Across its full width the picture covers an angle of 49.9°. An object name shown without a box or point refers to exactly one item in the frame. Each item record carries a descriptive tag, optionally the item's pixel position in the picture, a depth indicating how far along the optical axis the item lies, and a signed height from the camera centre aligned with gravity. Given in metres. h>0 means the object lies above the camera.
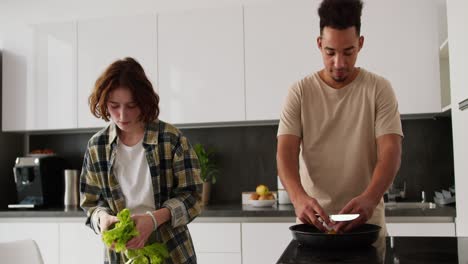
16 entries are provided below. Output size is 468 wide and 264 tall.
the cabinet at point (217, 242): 2.92 -0.56
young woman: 1.65 -0.06
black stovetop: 1.16 -0.27
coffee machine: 3.48 -0.22
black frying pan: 1.26 -0.24
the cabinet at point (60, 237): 3.12 -0.55
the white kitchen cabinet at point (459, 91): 2.06 +0.22
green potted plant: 3.43 -0.15
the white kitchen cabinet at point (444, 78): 2.97 +0.38
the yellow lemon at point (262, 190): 3.20 -0.29
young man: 1.62 +0.05
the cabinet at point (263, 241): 2.86 -0.55
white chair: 1.76 -0.36
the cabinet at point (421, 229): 2.69 -0.47
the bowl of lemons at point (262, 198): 3.13 -0.33
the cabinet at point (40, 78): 3.49 +0.50
